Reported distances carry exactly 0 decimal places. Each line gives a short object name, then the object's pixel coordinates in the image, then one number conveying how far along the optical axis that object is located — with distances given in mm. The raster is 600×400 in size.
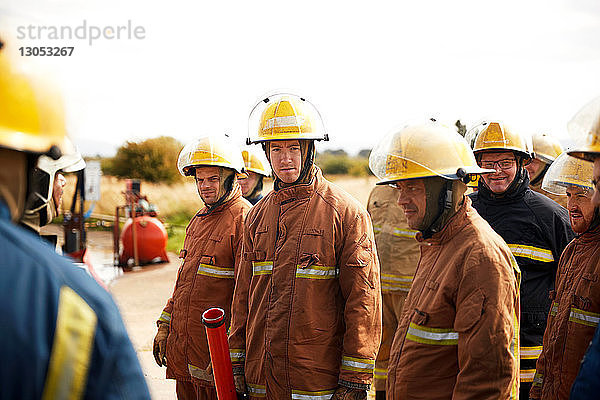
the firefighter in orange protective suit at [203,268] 4375
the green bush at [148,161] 33719
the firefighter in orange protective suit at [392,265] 5578
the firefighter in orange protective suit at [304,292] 3404
